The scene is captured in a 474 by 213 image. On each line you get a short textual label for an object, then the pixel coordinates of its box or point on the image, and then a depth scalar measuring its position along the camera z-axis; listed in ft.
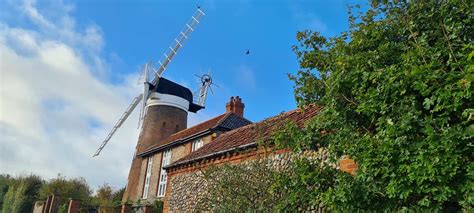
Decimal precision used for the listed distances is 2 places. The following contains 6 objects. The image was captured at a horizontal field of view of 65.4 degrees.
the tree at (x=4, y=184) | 96.64
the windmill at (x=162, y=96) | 107.65
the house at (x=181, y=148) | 34.47
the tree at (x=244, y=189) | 24.99
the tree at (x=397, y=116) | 13.78
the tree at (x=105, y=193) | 97.76
